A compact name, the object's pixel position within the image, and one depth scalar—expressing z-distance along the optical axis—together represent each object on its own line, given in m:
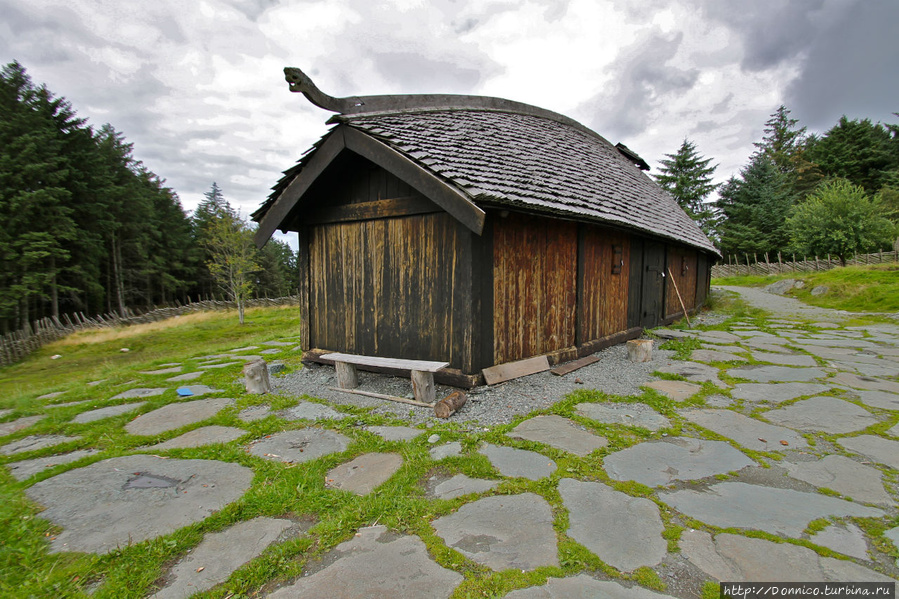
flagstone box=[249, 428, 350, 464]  3.03
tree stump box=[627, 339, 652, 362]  5.81
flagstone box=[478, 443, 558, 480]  2.61
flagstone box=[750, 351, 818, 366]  5.49
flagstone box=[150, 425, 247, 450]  3.33
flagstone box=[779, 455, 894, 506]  2.24
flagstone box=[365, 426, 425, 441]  3.29
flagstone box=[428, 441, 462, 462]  2.89
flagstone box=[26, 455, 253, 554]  2.06
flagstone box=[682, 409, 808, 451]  2.99
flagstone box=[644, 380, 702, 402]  4.20
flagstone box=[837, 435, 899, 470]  2.68
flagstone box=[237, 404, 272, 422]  3.95
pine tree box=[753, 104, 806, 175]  37.91
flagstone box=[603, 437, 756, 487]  2.54
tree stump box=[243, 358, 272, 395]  4.80
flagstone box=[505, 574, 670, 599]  1.52
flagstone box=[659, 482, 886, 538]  1.98
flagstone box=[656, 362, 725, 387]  4.83
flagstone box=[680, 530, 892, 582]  1.58
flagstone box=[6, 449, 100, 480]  2.87
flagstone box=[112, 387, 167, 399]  5.00
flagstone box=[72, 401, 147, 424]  4.10
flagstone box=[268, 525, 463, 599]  1.58
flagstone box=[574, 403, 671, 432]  3.45
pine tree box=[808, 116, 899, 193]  31.89
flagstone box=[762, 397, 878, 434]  3.29
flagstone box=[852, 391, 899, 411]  3.73
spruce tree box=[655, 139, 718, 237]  32.06
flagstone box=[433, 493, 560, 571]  1.76
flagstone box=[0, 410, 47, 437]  3.88
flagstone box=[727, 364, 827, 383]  4.77
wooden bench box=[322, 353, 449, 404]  4.14
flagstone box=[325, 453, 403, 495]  2.51
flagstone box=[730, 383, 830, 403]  4.11
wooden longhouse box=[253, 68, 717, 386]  4.33
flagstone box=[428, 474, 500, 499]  2.36
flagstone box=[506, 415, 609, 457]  3.00
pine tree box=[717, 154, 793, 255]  29.31
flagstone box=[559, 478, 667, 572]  1.77
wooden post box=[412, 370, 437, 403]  4.14
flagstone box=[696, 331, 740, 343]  7.46
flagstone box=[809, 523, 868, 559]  1.74
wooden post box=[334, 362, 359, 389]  4.83
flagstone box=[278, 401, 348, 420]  3.93
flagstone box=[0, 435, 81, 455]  3.36
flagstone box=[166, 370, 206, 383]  5.76
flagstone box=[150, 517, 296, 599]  1.66
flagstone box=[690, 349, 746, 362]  5.87
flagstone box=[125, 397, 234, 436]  3.77
